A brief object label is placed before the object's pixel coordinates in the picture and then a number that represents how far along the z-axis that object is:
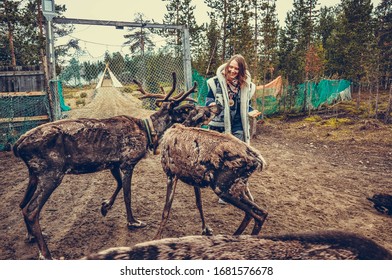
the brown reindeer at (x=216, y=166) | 2.77
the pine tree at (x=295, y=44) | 14.60
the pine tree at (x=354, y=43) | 9.91
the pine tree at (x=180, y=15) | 13.03
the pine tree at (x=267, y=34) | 10.83
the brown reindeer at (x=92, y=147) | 2.90
